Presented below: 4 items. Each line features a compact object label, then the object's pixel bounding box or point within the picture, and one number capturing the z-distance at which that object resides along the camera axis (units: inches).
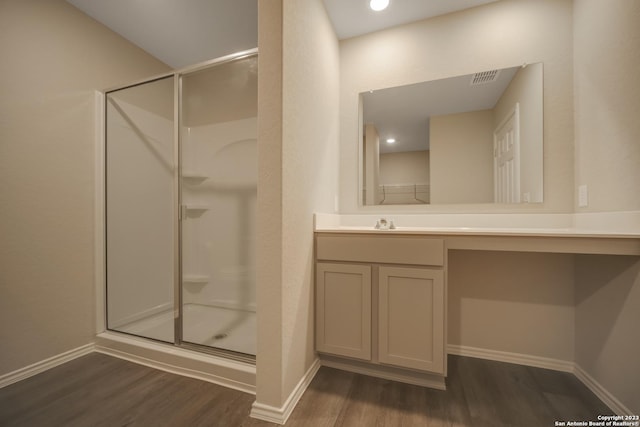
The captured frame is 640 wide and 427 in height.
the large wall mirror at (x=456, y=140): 62.8
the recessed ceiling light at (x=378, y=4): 63.4
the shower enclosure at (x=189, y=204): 76.0
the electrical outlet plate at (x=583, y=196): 54.4
